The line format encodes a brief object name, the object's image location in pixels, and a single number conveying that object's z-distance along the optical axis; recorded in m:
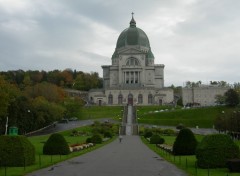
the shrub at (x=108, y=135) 39.83
